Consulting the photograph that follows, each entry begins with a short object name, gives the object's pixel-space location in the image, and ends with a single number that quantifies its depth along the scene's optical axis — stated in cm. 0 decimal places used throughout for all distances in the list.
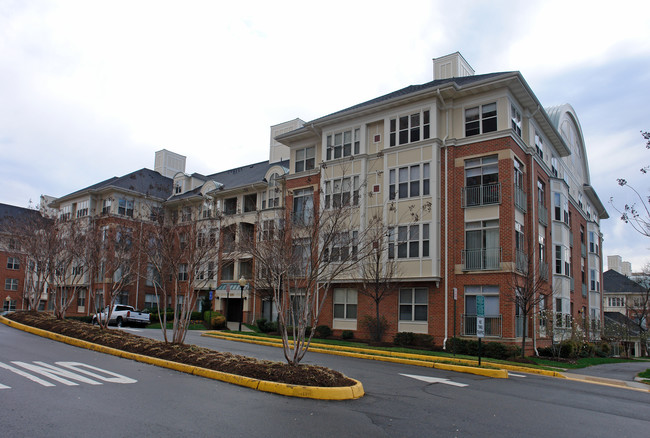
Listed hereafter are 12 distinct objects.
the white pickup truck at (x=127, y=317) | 3575
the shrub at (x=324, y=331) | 2920
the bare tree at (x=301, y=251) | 1145
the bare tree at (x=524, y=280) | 2222
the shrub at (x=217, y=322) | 3529
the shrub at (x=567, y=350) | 2559
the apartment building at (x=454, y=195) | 2525
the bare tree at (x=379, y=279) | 2544
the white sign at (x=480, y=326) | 1697
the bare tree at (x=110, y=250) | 2014
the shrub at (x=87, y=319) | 4034
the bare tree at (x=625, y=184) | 1378
